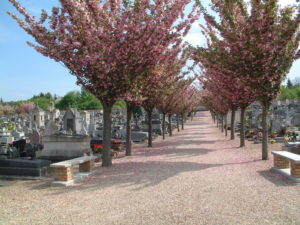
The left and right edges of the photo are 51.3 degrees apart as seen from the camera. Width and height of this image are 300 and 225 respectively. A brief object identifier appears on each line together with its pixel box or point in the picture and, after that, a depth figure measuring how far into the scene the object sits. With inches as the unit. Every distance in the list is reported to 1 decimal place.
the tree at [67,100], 5073.8
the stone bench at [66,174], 323.3
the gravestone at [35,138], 740.0
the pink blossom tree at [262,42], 414.1
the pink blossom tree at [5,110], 2269.2
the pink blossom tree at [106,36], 365.7
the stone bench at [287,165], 301.9
